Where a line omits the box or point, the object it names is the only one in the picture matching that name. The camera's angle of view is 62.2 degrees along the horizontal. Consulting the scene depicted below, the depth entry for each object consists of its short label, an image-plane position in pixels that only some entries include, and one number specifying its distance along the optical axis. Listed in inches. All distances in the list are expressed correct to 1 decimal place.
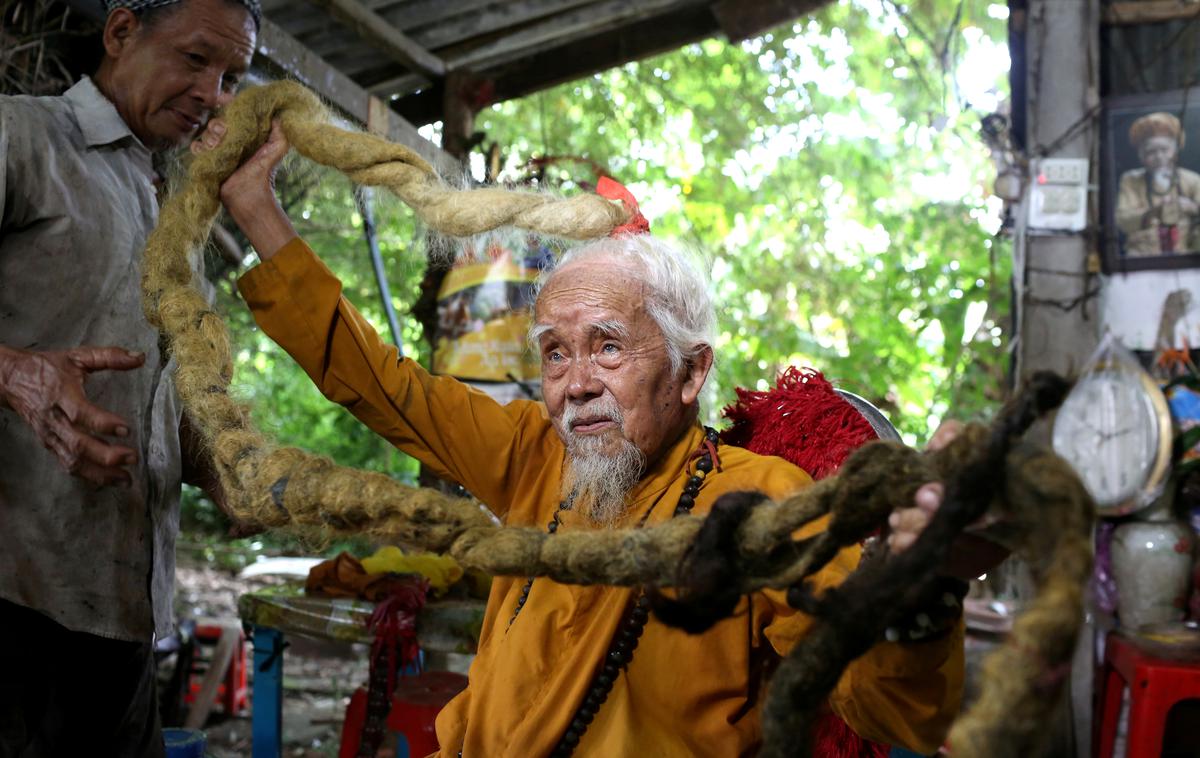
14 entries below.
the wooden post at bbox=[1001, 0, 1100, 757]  140.3
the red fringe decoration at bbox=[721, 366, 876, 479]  80.1
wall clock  116.9
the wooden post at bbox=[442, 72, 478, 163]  177.5
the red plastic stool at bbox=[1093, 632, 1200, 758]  99.9
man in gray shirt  70.5
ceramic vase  114.9
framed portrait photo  140.3
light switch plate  140.3
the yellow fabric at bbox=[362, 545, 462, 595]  122.9
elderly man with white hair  60.6
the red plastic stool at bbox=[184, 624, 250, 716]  177.9
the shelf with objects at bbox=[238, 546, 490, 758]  110.0
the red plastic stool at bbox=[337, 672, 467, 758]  106.8
